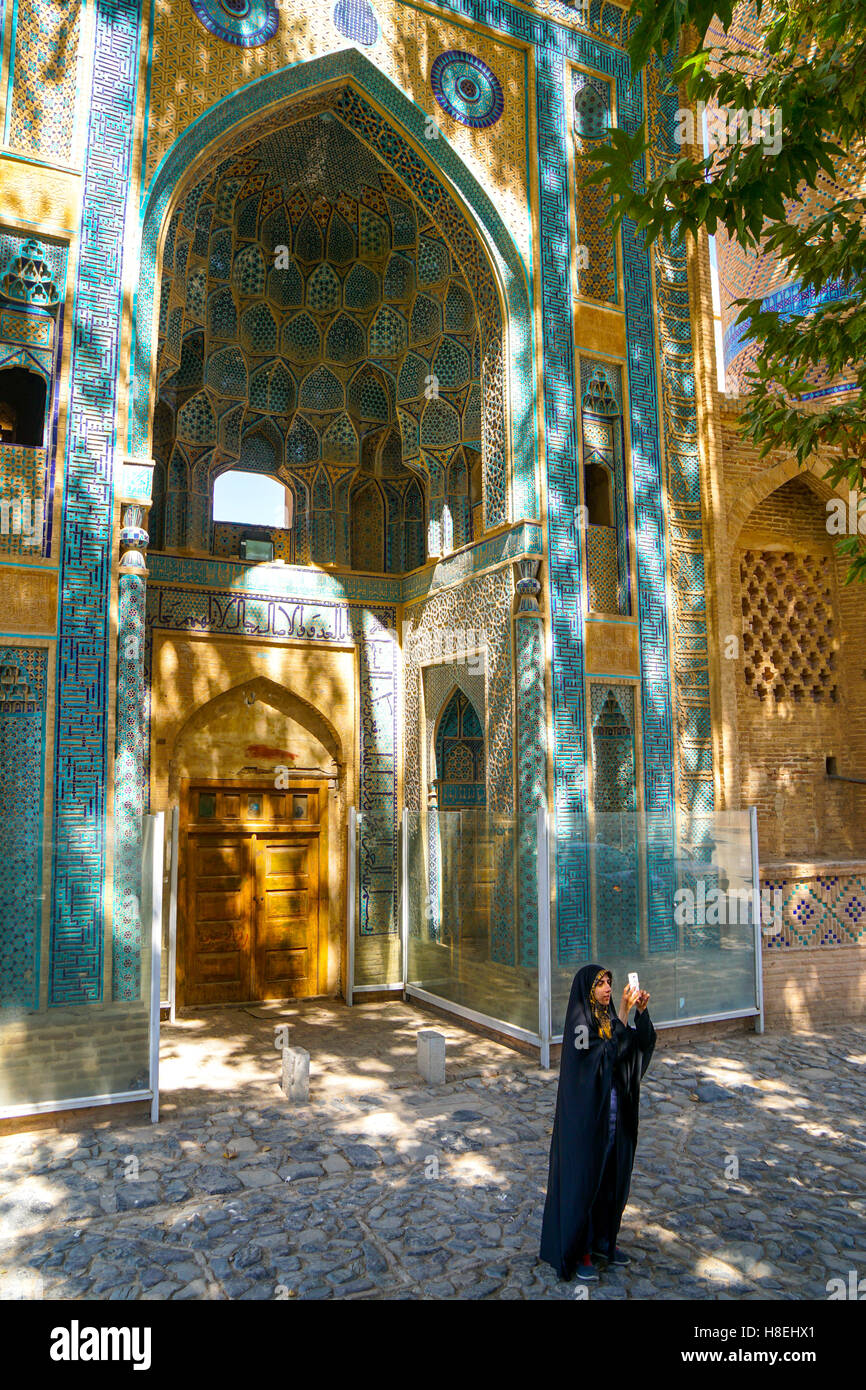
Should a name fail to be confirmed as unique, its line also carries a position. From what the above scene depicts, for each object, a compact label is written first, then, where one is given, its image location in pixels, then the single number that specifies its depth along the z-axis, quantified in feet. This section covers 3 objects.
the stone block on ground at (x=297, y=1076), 21.86
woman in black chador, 13.17
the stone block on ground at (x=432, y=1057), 23.16
